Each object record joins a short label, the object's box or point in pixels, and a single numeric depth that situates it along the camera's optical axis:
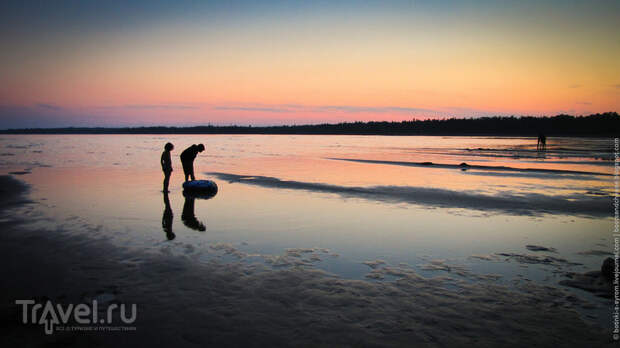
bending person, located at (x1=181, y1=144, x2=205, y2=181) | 16.25
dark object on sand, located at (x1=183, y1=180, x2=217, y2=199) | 15.34
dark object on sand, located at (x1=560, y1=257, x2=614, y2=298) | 5.90
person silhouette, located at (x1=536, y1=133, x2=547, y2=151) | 44.89
